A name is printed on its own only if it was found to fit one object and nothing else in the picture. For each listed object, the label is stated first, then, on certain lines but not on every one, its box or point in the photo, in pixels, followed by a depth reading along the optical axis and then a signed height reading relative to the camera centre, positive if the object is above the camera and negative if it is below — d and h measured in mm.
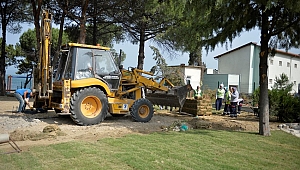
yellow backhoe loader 9055 +194
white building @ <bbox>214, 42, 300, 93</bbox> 30406 +3287
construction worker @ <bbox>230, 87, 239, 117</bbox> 14703 -348
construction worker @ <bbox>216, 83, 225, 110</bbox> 16250 -133
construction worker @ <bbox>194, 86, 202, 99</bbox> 15660 +51
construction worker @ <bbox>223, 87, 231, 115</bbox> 15297 -420
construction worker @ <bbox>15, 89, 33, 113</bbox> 11586 -291
